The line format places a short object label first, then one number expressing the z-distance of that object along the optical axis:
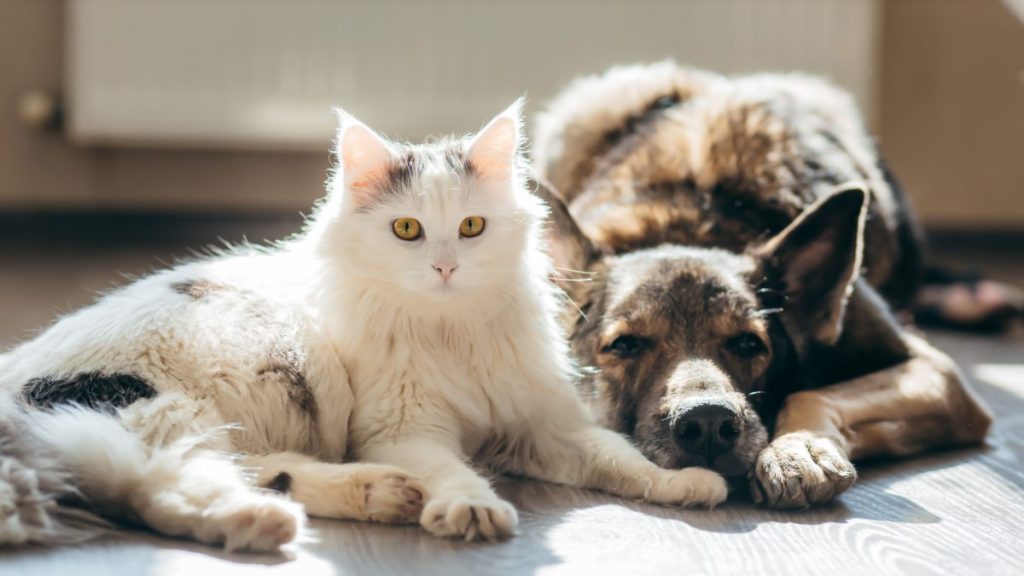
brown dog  1.57
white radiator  4.14
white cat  1.23
